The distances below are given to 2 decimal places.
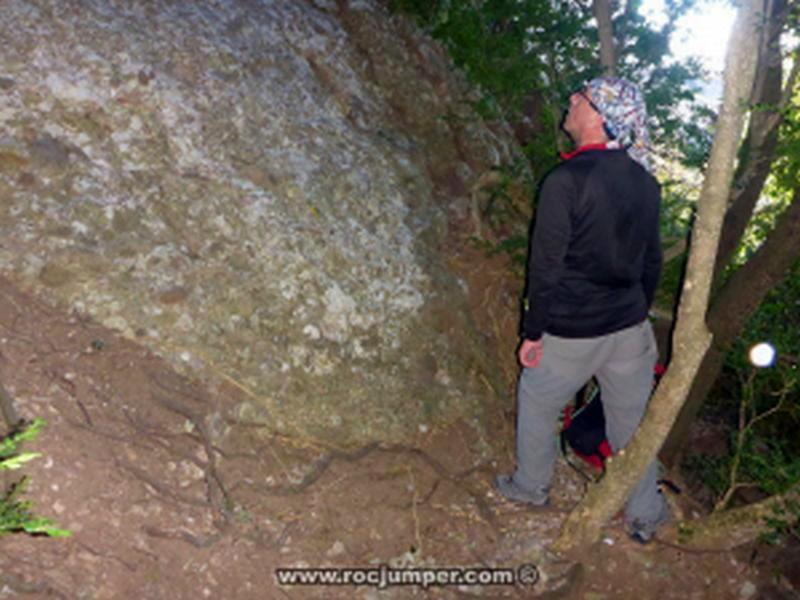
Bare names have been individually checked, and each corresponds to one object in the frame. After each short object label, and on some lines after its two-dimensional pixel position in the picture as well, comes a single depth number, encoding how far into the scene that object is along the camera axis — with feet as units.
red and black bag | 14.34
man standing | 11.26
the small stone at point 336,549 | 12.69
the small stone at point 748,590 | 14.40
